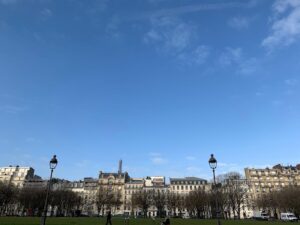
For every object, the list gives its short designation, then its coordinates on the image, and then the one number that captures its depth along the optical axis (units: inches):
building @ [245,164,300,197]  4841.4
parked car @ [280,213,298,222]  2636.1
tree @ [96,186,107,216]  3751.2
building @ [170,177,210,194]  5166.3
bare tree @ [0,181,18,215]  3034.1
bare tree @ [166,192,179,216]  3736.6
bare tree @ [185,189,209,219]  3266.5
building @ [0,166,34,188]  5367.2
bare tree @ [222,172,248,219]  3066.9
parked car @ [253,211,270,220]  3069.9
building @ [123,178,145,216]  4969.5
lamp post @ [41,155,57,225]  897.3
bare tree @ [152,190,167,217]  3741.7
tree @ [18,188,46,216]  3273.2
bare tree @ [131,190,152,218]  3706.8
